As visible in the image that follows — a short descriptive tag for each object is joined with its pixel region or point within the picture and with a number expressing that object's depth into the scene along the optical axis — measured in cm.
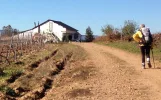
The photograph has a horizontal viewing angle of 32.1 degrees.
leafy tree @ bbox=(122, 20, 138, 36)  5215
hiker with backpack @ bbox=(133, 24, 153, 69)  1208
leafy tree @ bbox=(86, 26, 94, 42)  6780
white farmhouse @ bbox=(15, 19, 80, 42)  6538
